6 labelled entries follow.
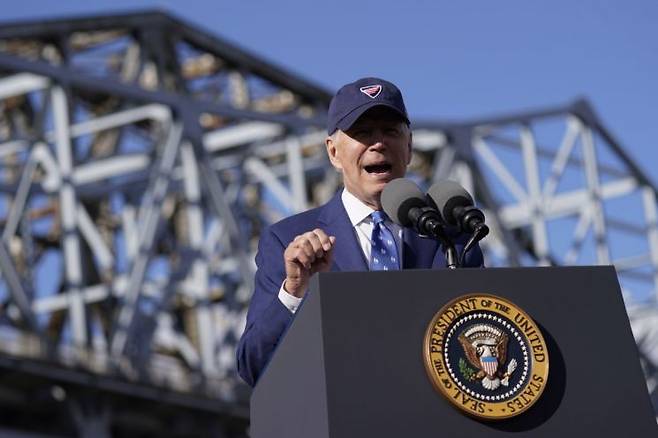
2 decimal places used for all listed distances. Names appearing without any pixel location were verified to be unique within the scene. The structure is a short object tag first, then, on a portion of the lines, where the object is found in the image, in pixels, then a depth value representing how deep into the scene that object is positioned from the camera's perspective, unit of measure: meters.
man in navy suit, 9.87
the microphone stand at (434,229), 9.09
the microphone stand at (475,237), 9.09
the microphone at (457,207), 9.15
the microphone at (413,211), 9.13
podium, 7.70
